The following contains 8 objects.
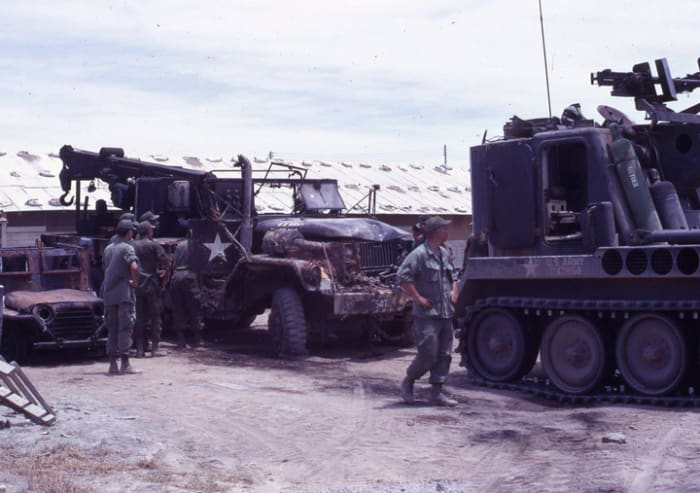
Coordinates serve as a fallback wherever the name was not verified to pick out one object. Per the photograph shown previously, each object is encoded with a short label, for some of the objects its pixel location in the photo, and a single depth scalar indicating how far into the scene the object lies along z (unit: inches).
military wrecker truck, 593.6
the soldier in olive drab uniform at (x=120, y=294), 516.1
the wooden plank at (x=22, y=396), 364.2
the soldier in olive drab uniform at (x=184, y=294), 643.5
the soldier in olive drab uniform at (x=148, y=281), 589.3
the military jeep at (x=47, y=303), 548.7
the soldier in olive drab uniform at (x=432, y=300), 420.2
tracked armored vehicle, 419.5
